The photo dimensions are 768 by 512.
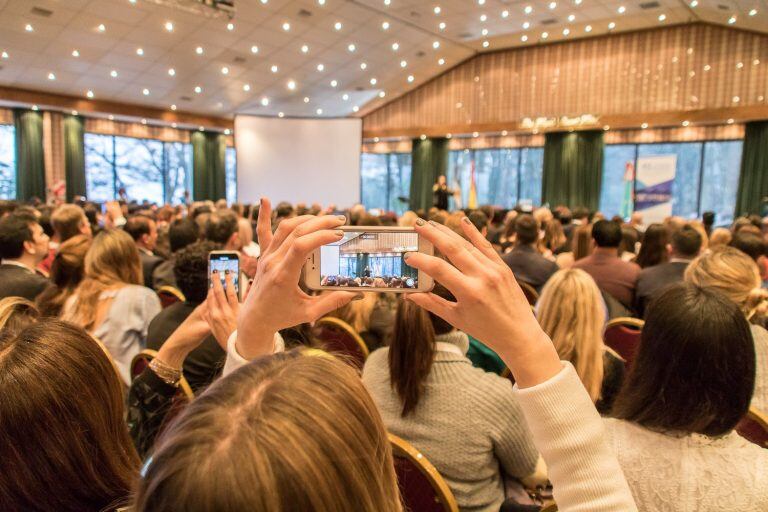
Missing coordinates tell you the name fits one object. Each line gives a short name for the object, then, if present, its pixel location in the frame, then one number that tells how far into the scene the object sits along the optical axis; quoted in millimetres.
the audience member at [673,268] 3822
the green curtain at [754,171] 11914
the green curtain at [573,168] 14023
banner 13461
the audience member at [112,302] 2885
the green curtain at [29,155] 13312
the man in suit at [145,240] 4441
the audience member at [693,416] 1149
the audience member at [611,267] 4062
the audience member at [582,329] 2078
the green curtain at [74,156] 14128
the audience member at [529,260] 4500
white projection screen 15797
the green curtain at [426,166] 16516
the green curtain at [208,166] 16953
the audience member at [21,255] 3135
